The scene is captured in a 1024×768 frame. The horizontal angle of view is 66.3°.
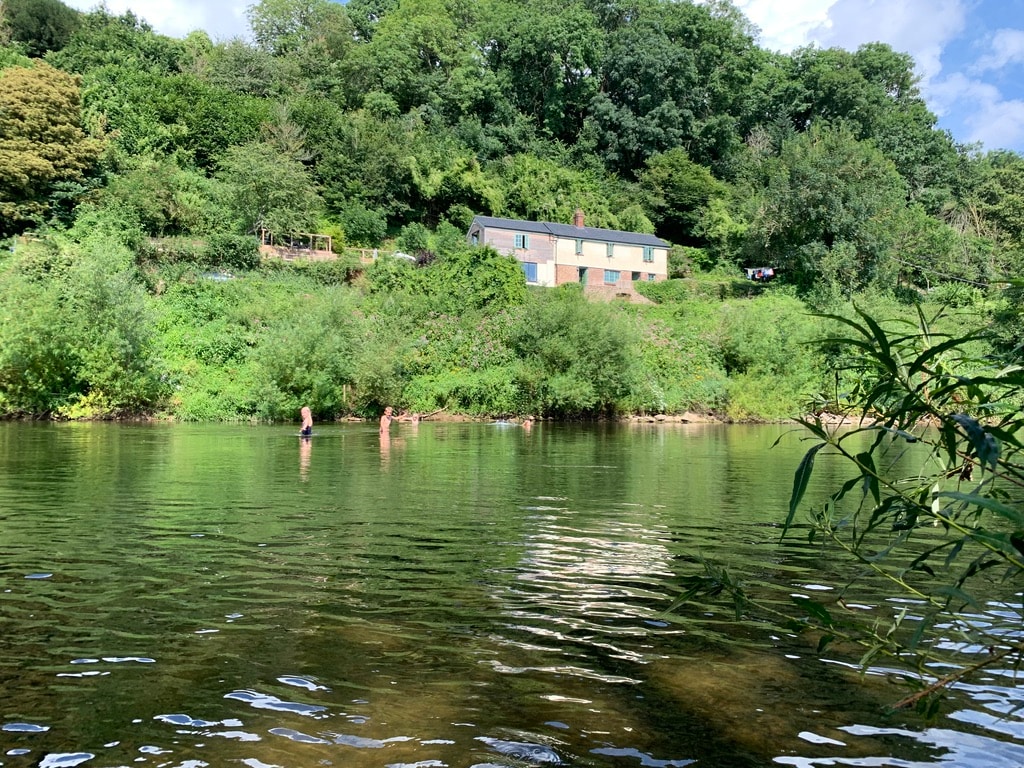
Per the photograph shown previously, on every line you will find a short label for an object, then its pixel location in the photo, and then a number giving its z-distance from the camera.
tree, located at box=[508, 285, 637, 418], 42.41
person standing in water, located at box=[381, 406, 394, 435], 28.59
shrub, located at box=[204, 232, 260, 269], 51.78
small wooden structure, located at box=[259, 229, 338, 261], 55.38
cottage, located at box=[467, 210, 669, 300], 63.56
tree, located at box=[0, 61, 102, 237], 51.22
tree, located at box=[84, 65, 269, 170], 62.16
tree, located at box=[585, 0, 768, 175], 82.50
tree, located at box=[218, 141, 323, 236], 55.53
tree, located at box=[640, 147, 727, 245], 76.31
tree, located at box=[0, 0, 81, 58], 74.50
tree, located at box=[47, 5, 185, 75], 70.25
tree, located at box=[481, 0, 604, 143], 84.12
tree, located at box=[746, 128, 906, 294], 63.12
